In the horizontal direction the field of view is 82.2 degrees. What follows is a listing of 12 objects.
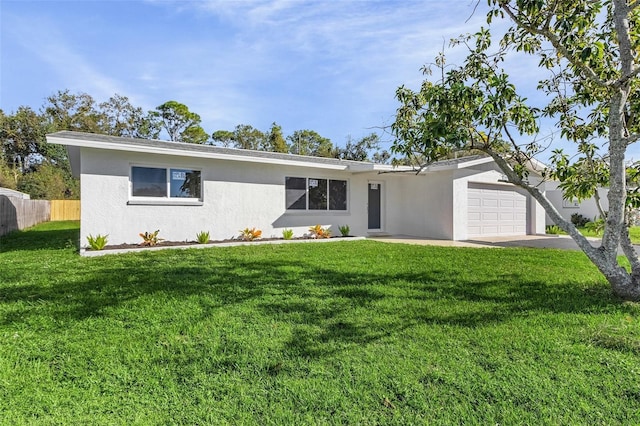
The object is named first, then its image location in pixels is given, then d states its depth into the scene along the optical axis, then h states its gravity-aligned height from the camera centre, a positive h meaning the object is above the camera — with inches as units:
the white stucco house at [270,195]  405.8 +30.9
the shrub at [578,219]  817.5 -6.9
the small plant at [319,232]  530.6 -23.4
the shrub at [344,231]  554.6 -22.6
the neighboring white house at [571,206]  858.1 +23.7
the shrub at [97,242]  375.6 -26.7
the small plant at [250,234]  483.8 -23.8
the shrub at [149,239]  412.2 -25.8
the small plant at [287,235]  505.7 -26.1
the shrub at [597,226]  259.9 -7.1
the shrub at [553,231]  705.1 -29.0
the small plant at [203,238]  438.6 -26.2
